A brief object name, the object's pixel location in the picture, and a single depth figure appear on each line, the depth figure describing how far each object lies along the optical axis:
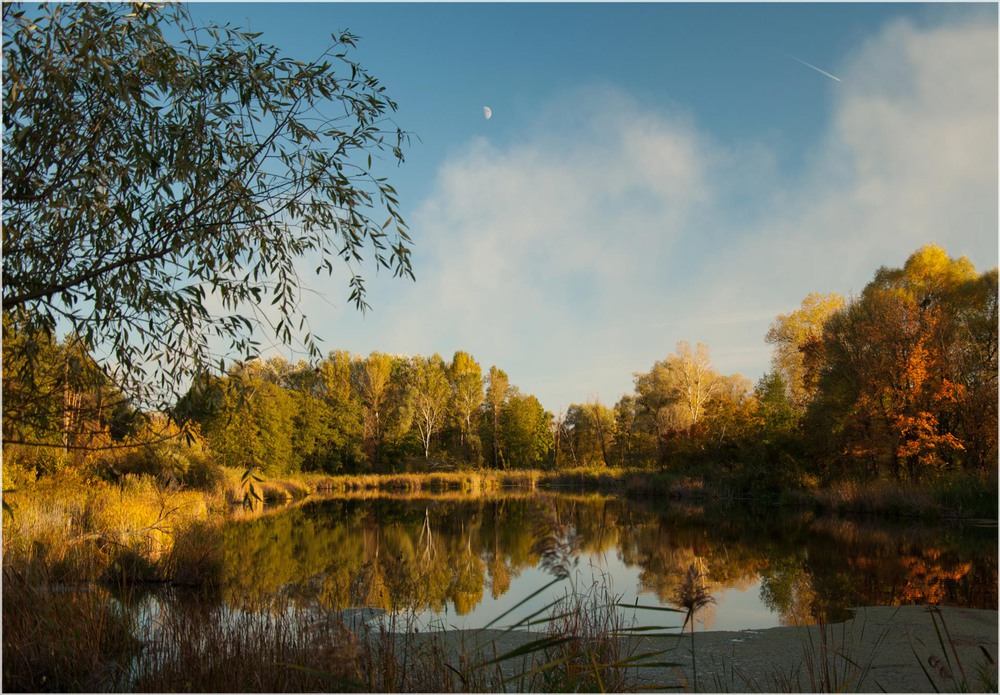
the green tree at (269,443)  36.28
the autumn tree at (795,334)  36.00
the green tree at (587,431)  51.47
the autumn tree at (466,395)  50.66
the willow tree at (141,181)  3.99
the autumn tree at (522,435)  50.53
